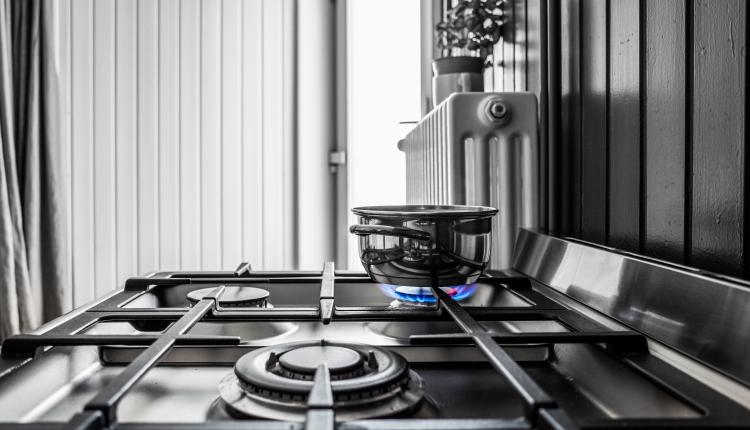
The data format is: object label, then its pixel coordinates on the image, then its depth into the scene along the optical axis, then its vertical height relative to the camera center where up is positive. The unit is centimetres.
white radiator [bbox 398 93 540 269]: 98 +9
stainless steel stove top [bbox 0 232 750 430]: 36 -12
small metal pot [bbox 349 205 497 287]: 61 -3
